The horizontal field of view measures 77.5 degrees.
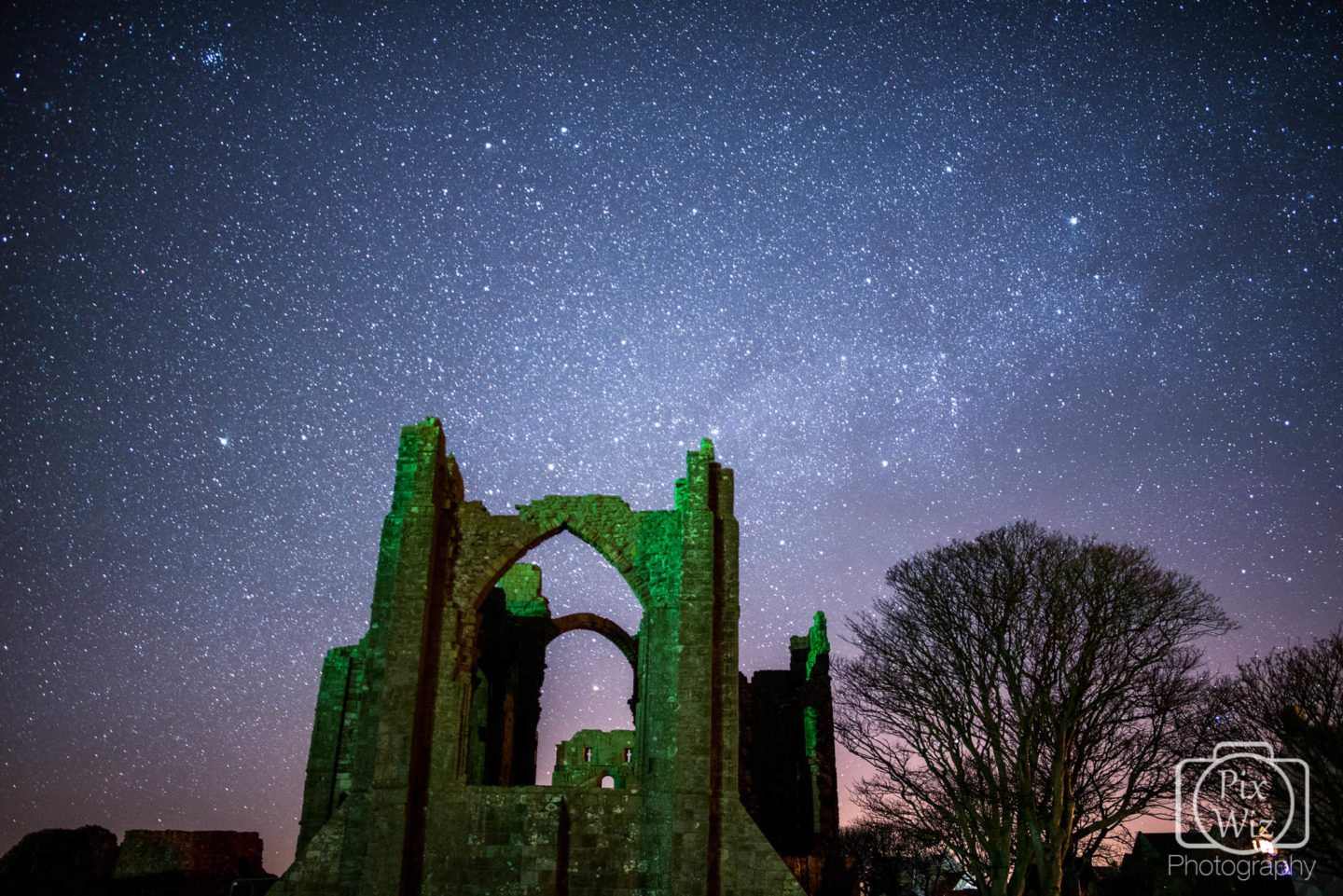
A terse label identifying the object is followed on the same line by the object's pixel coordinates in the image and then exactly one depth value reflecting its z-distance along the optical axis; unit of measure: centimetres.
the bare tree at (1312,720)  1552
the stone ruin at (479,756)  1339
